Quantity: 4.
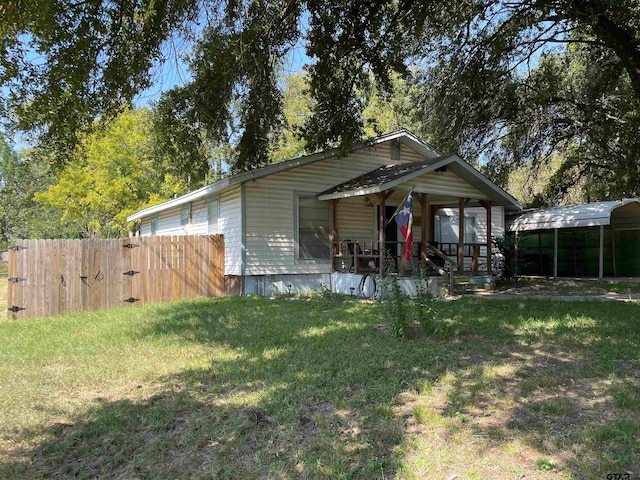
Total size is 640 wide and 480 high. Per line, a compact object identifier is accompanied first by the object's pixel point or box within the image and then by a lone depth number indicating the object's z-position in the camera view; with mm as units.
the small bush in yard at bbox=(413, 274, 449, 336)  6023
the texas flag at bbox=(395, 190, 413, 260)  8516
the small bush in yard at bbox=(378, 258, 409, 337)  5926
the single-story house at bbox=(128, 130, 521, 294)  11320
